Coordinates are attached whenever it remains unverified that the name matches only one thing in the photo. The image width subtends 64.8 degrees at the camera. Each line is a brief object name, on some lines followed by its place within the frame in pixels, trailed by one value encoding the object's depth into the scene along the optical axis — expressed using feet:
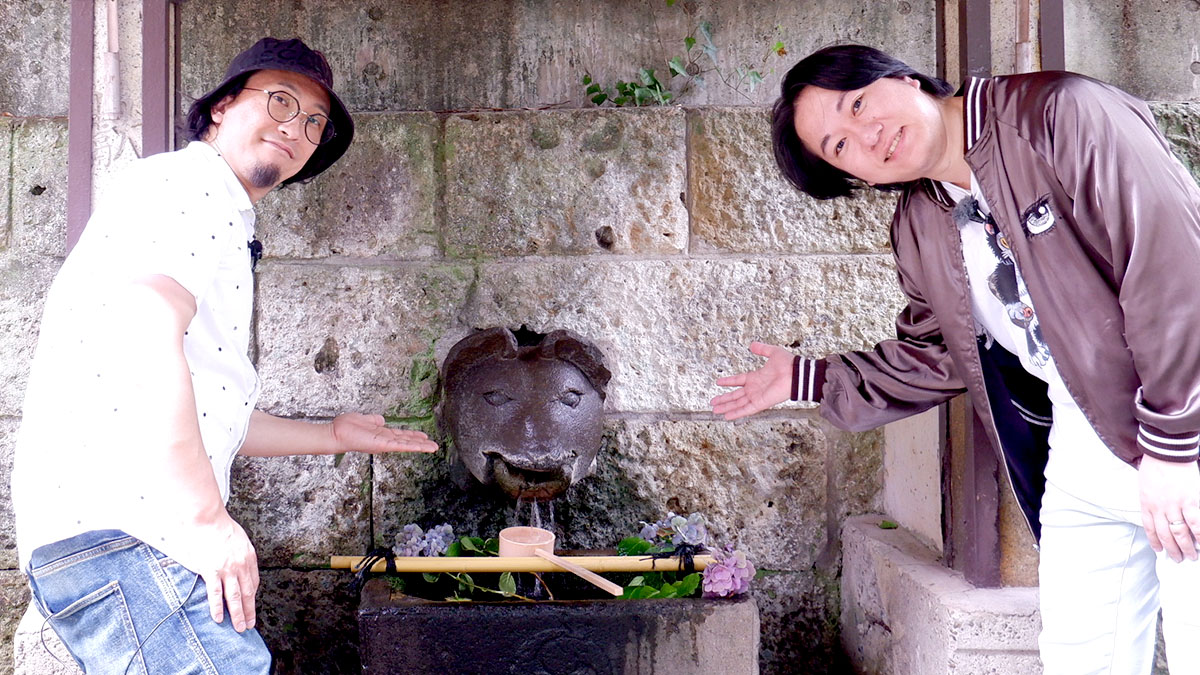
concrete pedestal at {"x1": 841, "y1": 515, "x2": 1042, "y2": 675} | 7.54
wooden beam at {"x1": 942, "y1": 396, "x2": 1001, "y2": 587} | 7.91
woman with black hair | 5.23
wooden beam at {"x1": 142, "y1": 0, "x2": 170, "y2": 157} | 8.13
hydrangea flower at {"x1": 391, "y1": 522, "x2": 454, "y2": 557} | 8.50
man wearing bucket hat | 4.84
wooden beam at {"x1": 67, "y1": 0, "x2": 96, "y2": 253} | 8.41
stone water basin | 7.28
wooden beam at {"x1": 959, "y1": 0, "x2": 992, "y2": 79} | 8.00
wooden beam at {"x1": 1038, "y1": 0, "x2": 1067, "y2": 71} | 8.32
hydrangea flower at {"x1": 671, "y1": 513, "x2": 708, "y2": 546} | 8.59
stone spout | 8.15
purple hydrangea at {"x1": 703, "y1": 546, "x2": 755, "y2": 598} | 7.66
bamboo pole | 7.89
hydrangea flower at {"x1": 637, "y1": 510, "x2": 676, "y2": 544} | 8.87
